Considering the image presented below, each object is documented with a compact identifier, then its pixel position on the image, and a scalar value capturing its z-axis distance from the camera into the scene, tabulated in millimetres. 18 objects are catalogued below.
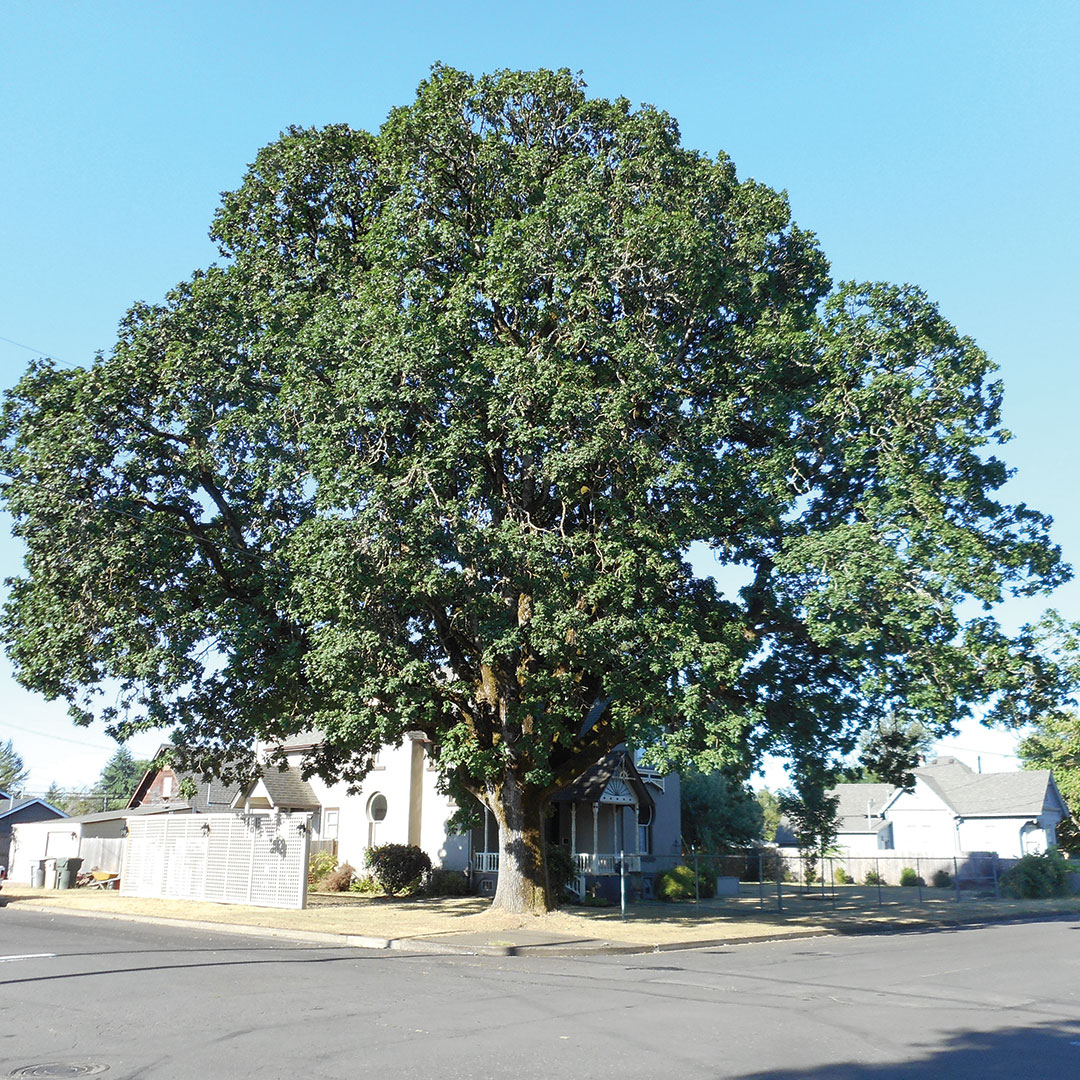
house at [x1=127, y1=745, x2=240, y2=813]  46844
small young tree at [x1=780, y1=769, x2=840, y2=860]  33219
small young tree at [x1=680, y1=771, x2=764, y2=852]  44844
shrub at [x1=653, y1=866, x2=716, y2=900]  32094
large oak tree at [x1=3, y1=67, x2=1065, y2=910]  18328
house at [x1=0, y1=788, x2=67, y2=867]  56438
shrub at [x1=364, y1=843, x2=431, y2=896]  31234
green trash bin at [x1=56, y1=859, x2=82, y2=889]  35562
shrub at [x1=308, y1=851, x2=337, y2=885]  34750
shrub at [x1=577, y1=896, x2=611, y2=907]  28609
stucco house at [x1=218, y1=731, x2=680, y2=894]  32875
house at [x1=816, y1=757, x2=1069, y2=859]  52188
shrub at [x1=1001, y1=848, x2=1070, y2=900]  38688
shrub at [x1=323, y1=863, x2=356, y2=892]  33188
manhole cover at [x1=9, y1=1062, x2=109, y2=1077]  7375
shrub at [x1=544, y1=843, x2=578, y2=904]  28766
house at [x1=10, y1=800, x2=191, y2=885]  42031
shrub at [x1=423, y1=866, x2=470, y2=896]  31391
